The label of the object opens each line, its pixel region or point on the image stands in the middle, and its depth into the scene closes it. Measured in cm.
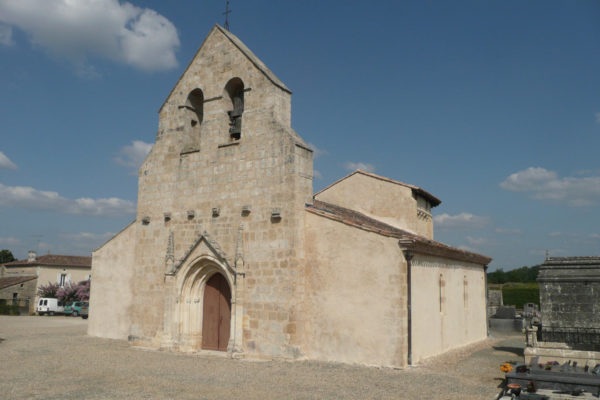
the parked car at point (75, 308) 3697
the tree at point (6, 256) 6975
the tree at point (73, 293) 3872
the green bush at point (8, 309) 3666
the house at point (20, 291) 4019
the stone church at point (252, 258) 1208
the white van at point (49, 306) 3784
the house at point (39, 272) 4116
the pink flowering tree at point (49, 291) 3988
